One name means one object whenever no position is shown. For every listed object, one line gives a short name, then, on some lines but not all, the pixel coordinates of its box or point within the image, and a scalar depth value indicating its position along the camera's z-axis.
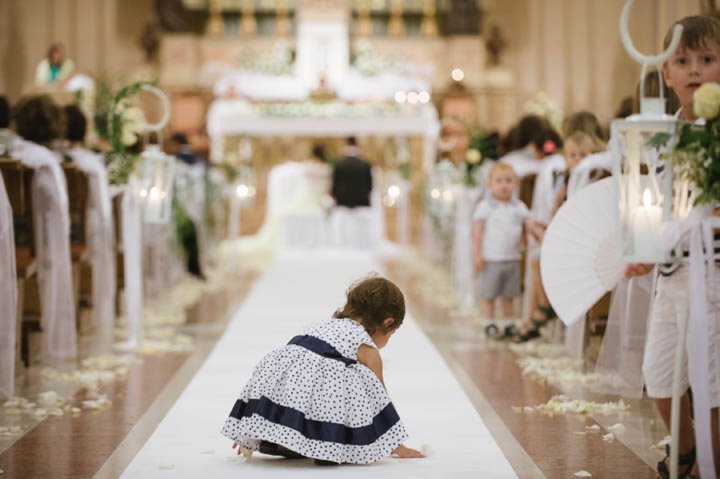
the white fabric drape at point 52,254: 10.63
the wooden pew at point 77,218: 11.91
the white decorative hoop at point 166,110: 11.43
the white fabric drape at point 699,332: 5.63
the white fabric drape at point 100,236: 12.25
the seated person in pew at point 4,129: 10.29
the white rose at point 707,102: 5.37
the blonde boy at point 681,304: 5.92
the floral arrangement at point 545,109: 25.51
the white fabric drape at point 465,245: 15.25
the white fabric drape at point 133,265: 11.46
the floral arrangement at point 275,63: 31.76
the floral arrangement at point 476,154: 15.83
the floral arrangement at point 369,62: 31.29
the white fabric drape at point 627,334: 8.04
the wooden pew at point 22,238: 10.14
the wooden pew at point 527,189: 13.82
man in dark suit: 24.64
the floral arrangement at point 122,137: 12.17
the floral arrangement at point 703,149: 5.38
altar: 27.04
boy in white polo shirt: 12.79
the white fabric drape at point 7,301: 8.67
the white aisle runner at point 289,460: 6.51
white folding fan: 7.11
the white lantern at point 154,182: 11.49
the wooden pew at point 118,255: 14.24
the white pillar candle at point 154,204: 11.55
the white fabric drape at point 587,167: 9.99
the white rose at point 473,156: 15.75
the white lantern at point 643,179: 5.65
